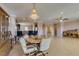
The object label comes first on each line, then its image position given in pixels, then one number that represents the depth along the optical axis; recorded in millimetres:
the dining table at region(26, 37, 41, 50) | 1344
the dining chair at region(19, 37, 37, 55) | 1272
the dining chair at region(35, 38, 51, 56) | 1373
